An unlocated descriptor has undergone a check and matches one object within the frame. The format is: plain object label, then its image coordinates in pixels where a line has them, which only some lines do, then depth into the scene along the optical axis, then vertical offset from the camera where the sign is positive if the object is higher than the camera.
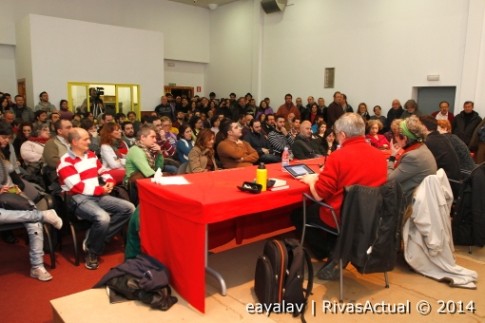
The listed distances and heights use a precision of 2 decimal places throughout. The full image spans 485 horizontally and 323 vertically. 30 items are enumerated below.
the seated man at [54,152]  3.96 -0.55
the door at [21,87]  9.82 +0.22
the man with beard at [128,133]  5.83 -0.51
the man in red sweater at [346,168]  2.53 -0.41
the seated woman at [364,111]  9.59 -0.19
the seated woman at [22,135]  5.43 -0.53
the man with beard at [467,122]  7.67 -0.31
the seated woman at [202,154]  4.24 -0.59
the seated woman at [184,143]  5.42 -0.59
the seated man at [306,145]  5.25 -0.58
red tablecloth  2.22 -0.67
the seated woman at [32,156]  4.56 -0.69
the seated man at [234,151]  4.64 -0.59
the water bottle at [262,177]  2.61 -0.50
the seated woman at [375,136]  6.26 -0.53
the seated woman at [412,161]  2.90 -0.41
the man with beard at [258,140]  6.23 -0.63
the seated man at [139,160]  3.55 -0.55
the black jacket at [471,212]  3.32 -0.90
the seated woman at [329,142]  5.56 -0.56
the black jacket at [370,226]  2.34 -0.72
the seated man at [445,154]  3.61 -0.44
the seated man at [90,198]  3.12 -0.82
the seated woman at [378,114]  9.30 -0.25
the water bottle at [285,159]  3.41 -0.52
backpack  2.28 -1.01
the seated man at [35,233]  2.90 -1.01
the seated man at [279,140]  6.11 -0.60
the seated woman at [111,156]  4.24 -0.65
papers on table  2.68 -0.56
